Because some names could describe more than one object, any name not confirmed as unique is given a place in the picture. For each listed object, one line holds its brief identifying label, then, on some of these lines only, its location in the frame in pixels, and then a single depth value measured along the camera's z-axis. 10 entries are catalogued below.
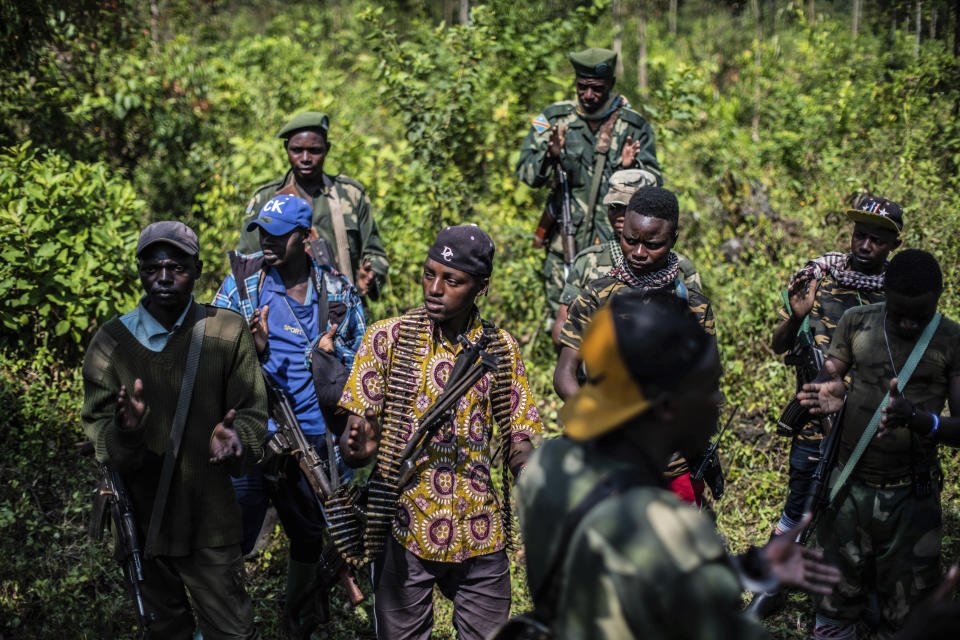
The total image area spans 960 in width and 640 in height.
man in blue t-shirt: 4.46
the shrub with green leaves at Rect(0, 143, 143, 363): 6.15
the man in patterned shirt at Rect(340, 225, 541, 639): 3.25
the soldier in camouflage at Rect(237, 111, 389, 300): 5.74
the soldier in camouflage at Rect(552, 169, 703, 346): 4.96
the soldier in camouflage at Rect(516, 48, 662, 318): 6.23
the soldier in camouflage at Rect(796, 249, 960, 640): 3.61
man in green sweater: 3.40
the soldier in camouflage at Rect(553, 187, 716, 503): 3.97
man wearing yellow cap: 1.74
